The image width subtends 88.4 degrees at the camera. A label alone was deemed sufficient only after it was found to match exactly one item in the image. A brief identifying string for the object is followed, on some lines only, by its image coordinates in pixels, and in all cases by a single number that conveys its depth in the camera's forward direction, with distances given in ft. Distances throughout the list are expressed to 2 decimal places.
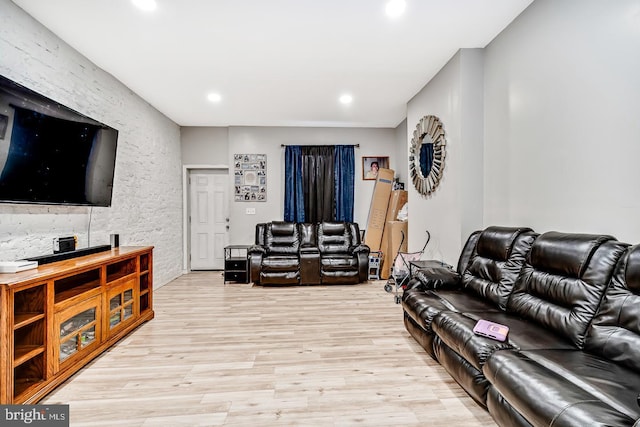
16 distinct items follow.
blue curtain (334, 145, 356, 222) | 20.56
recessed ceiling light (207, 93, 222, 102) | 14.75
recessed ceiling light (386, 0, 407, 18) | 8.17
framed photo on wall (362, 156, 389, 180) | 20.93
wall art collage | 20.27
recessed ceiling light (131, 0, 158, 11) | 8.08
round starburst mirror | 12.41
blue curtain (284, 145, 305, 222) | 20.30
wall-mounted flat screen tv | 7.37
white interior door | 20.89
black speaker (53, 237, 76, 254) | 8.89
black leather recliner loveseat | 16.79
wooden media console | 6.04
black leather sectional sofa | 4.13
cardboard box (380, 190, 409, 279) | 18.11
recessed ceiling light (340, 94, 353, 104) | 15.10
